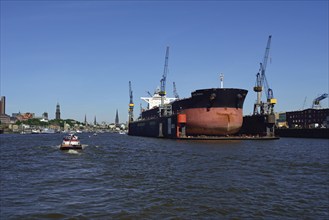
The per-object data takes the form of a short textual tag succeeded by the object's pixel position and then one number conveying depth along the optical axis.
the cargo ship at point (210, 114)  80.38
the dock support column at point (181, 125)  86.12
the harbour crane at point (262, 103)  109.06
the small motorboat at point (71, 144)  54.69
